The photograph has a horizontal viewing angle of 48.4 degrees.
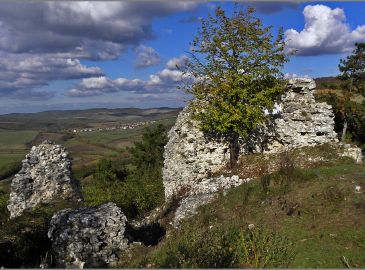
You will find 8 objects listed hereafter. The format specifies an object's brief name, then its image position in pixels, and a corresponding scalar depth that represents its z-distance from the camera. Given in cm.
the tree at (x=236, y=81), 2272
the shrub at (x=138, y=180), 3569
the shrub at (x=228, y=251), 1057
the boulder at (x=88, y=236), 1345
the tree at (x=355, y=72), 4209
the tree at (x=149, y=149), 5734
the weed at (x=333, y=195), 1526
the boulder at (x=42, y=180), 2067
